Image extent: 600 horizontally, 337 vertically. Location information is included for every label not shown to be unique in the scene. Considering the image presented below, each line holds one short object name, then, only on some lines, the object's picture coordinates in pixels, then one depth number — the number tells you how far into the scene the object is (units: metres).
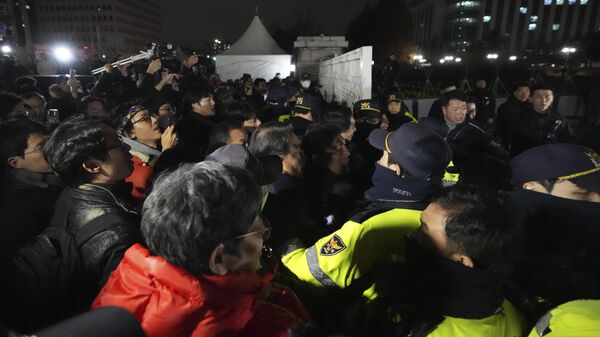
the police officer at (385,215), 1.77
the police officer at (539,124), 5.14
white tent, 19.73
